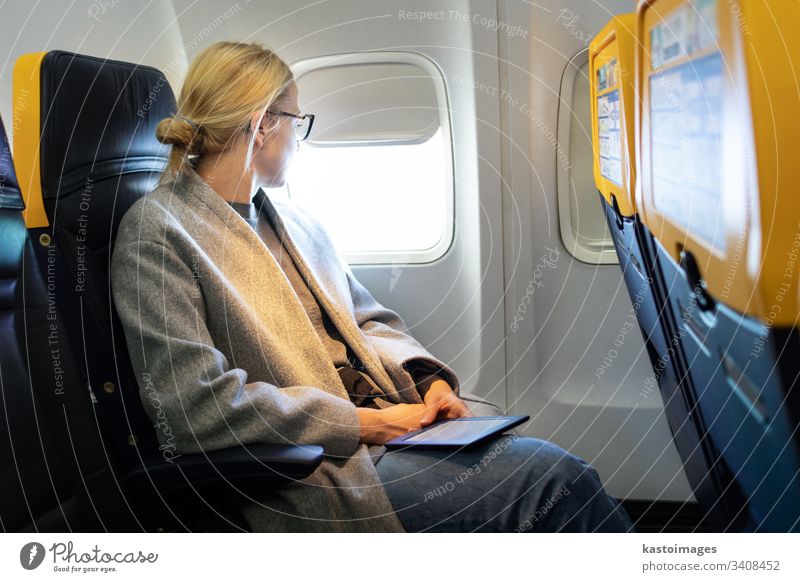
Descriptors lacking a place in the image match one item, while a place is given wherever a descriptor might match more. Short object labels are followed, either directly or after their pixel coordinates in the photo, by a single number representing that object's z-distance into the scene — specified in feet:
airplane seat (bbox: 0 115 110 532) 4.91
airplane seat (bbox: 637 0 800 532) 2.37
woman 4.35
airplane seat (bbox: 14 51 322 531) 4.17
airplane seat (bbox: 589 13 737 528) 3.92
